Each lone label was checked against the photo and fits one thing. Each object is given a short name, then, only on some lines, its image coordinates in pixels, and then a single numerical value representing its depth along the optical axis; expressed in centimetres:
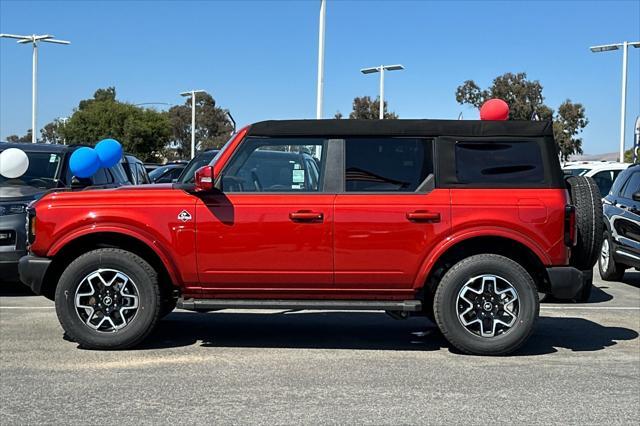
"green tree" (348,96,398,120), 5250
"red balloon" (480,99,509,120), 628
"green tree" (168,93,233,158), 6212
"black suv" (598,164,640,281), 942
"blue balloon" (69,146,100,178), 704
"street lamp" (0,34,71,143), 2872
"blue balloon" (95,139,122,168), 725
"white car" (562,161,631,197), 1504
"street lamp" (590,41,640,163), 2709
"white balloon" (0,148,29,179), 799
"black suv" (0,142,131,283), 800
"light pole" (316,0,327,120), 1827
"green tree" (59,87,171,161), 4247
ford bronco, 569
